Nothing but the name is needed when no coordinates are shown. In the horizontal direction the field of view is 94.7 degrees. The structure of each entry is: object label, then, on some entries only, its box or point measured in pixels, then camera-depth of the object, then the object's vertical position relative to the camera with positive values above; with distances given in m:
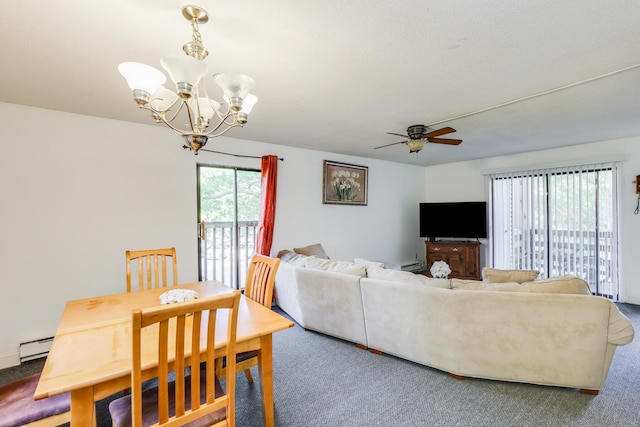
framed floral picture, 4.78 +0.53
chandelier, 1.34 +0.66
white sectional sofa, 1.98 -0.82
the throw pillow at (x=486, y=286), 2.16 -0.55
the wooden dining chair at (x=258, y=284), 1.83 -0.51
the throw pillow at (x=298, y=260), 3.39 -0.55
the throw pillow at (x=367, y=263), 2.86 -0.50
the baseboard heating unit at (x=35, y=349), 2.63 -1.20
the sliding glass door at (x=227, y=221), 3.71 -0.07
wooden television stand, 5.13 -0.76
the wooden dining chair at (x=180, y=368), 1.05 -0.61
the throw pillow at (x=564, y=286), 2.06 -0.51
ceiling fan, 3.17 +0.85
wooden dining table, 1.14 -0.60
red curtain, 3.88 +0.10
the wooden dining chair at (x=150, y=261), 2.45 -0.39
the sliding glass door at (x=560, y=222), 4.17 -0.14
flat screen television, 5.22 -0.11
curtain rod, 3.63 +0.80
